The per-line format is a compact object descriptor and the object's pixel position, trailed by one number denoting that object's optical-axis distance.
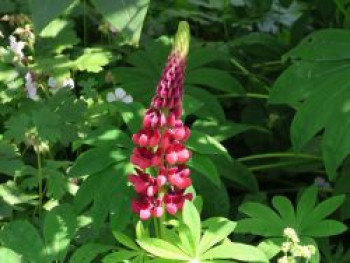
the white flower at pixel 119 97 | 2.43
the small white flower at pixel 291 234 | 1.56
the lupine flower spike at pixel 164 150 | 1.58
